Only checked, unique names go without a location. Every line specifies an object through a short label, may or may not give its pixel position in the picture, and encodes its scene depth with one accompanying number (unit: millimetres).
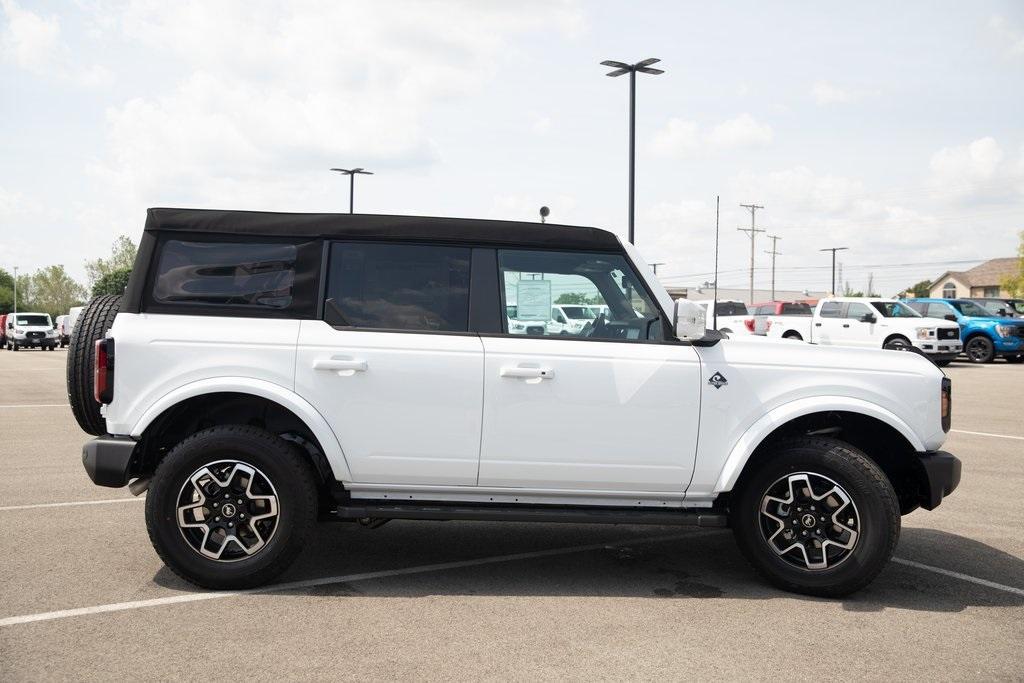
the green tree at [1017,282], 70688
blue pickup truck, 26719
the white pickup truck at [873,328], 24047
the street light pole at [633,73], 23562
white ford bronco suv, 4707
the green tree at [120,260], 102531
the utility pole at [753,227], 79875
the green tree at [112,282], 87606
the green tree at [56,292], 129500
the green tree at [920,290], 122125
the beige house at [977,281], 97000
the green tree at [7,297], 139725
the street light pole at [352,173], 34278
